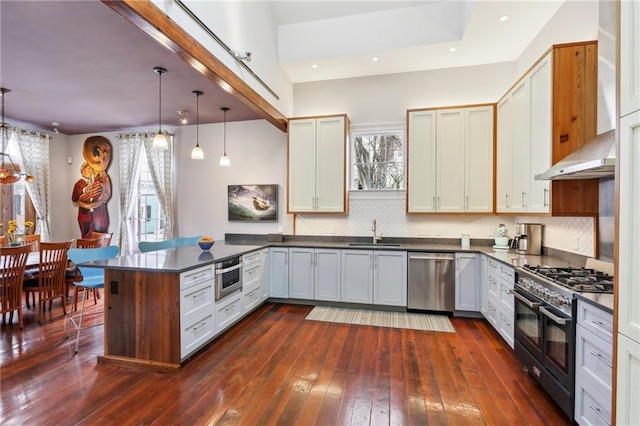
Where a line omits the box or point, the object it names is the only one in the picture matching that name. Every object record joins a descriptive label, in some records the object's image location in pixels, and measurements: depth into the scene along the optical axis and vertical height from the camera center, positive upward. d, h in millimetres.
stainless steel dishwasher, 3984 -929
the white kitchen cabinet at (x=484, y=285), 3658 -899
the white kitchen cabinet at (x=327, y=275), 4336 -908
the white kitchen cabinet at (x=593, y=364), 1649 -881
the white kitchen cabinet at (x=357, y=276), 4230 -905
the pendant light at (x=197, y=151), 3910 +780
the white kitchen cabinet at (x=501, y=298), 2963 -924
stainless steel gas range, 1963 -803
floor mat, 3703 -1392
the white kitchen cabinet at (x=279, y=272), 4516 -909
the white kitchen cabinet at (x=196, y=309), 2676 -923
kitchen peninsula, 2639 -905
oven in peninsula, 3208 -729
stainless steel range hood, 2023 +364
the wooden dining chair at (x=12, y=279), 3402 -782
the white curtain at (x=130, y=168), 5587 +806
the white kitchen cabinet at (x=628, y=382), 1347 -780
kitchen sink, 4520 -499
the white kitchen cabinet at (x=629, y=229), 1354 -74
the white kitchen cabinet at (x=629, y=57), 1358 +723
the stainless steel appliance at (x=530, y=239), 3602 -320
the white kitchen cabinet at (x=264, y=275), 4332 -934
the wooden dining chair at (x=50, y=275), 3820 -840
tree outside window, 4738 +818
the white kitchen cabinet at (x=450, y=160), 4141 +726
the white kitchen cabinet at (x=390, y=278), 4125 -906
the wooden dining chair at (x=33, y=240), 4820 -471
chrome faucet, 4664 -380
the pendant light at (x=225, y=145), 4240 +1165
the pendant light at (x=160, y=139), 3248 +790
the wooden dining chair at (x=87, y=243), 4574 -488
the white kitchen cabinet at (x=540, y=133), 2881 +792
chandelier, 3877 +707
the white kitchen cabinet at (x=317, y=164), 4574 +726
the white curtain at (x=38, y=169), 5348 +752
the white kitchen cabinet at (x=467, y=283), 3920 -919
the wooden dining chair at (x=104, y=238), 4843 -446
